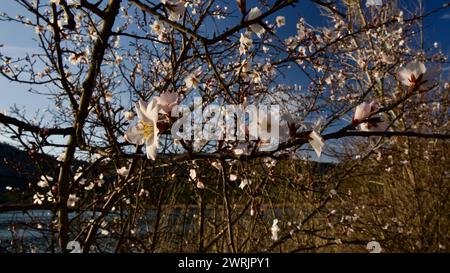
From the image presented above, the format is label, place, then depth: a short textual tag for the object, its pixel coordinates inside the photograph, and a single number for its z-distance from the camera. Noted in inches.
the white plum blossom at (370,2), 76.1
